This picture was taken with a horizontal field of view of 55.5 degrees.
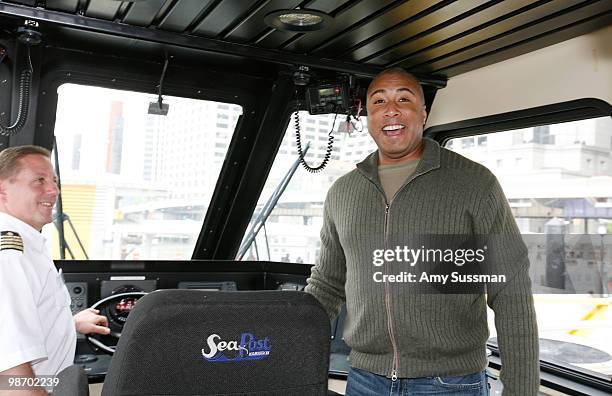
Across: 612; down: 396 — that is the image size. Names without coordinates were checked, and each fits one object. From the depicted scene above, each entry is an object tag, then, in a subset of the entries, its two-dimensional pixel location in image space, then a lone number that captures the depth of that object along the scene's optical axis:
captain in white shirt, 1.85
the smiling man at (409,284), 1.69
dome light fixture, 2.49
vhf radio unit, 3.30
